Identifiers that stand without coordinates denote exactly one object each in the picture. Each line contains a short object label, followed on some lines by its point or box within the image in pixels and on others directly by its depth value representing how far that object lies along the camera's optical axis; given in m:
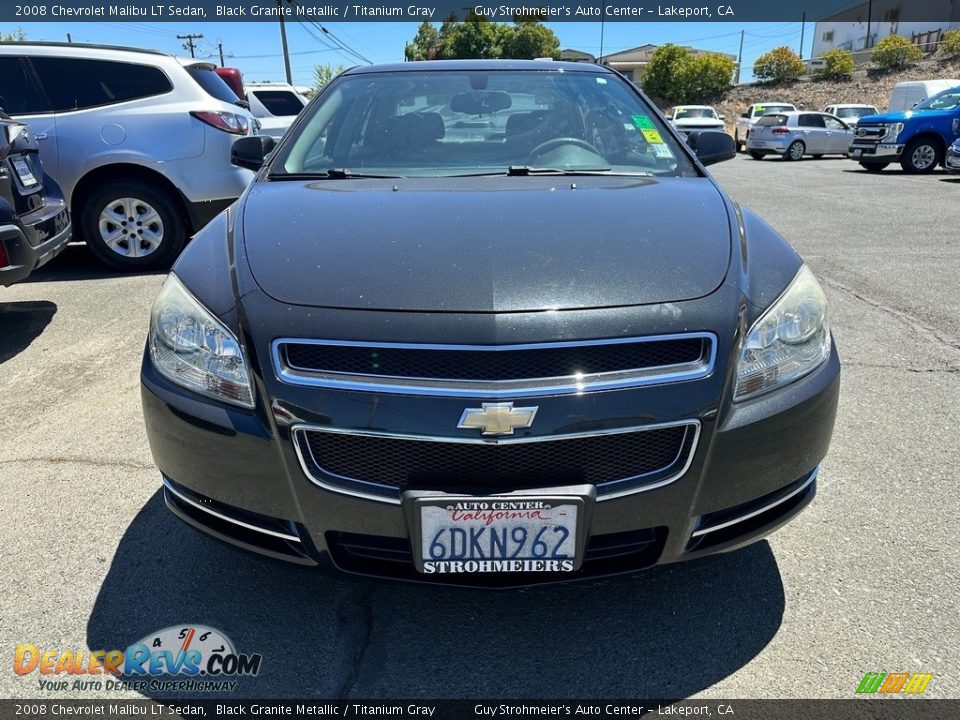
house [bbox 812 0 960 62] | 52.12
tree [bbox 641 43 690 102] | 45.09
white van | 19.66
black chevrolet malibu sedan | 1.69
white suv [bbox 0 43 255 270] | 6.13
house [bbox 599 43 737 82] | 66.88
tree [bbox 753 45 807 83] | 44.50
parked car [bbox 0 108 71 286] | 4.30
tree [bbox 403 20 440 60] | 68.75
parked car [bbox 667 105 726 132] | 24.45
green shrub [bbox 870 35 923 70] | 39.47
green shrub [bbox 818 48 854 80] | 41.44
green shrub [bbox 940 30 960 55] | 38.25
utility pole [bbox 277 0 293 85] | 34.50
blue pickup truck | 15.13
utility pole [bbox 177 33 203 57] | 60.03
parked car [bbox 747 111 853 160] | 21.73
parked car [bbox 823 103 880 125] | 26.41
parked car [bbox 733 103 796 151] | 26.16
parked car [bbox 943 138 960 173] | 13.41
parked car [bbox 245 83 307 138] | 12.25
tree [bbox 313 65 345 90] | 57.63
